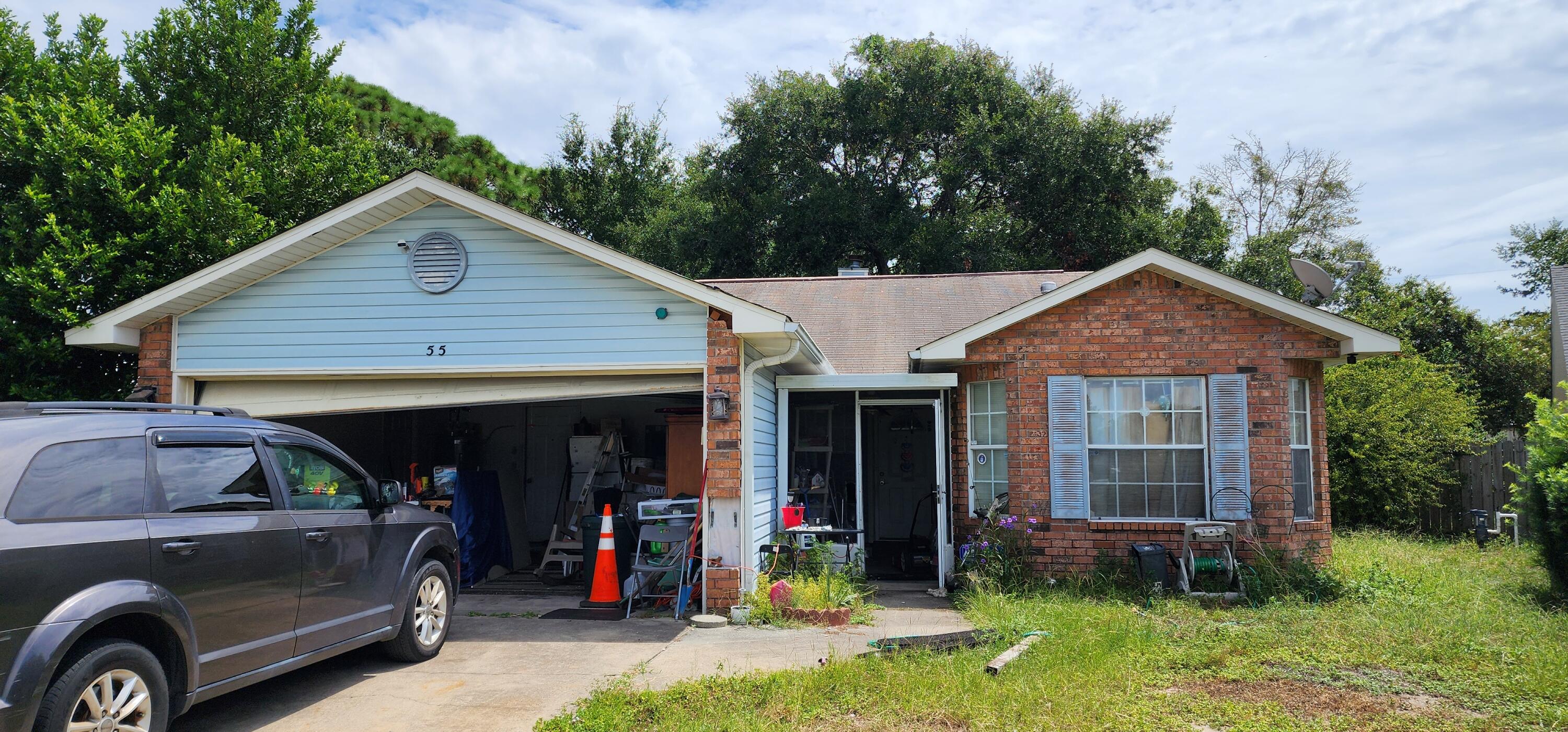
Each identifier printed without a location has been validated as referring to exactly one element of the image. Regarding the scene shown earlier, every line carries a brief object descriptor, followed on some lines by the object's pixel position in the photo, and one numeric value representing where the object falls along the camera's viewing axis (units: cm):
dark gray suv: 403
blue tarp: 1103
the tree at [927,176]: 2459
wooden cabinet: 1038
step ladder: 1130
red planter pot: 824
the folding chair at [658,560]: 888
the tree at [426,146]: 2266
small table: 930
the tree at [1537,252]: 2916
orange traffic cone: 907
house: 866
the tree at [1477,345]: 2542
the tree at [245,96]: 1341
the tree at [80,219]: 1045
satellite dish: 1103
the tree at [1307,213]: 2998
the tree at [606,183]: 2820
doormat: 867
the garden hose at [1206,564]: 924
